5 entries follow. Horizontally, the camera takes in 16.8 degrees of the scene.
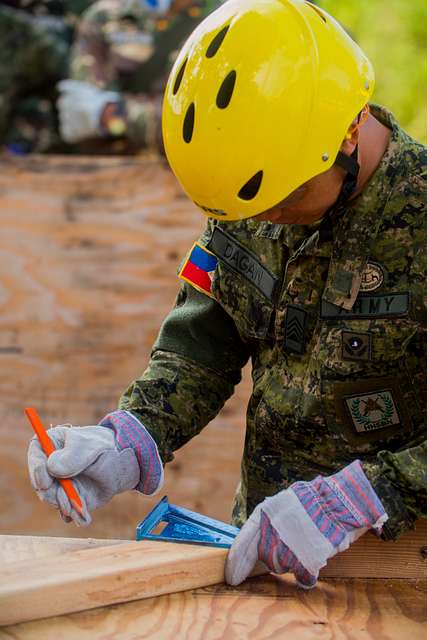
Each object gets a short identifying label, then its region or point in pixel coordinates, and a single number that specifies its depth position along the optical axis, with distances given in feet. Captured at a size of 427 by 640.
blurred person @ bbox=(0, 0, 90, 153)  13.83
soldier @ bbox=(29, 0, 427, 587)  5.74
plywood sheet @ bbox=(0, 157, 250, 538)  10.87
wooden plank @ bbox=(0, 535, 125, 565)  5.95
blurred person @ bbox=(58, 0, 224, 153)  12.57
